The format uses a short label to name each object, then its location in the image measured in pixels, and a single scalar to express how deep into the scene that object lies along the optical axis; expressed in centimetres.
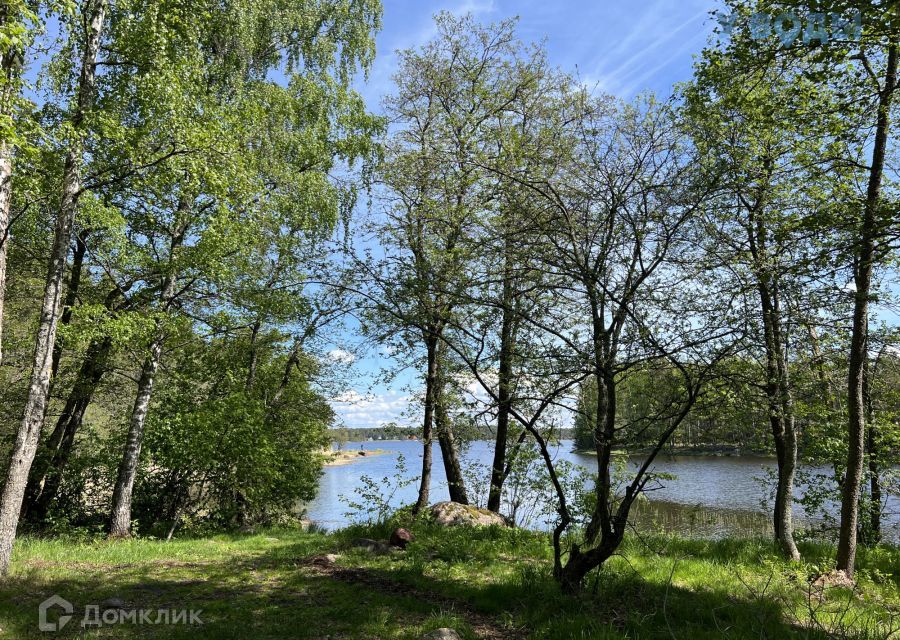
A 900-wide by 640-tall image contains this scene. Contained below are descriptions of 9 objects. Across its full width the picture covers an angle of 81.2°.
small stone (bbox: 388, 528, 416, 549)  775
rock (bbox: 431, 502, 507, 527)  891
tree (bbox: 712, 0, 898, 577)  472
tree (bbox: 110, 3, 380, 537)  934
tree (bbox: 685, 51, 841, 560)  519
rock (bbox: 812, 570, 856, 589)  568
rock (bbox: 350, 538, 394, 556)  763
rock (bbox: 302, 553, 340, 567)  700
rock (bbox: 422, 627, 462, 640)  427
